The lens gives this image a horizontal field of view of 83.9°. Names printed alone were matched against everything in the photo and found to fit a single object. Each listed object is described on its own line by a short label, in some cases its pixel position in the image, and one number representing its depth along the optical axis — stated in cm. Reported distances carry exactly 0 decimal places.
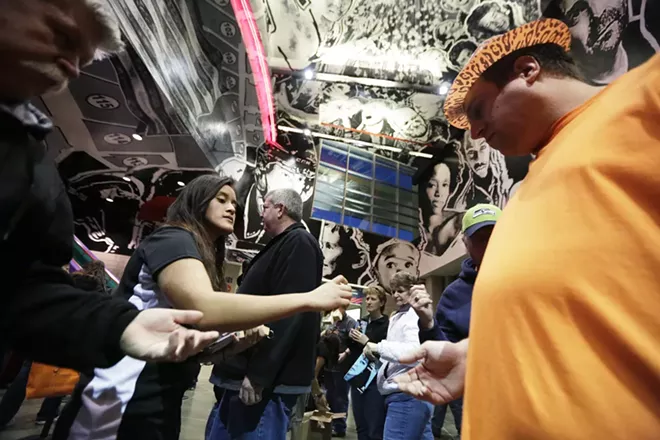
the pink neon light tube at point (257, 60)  448
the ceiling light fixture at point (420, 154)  812
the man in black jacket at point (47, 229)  68
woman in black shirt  114
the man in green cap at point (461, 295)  192
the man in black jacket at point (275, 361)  171
